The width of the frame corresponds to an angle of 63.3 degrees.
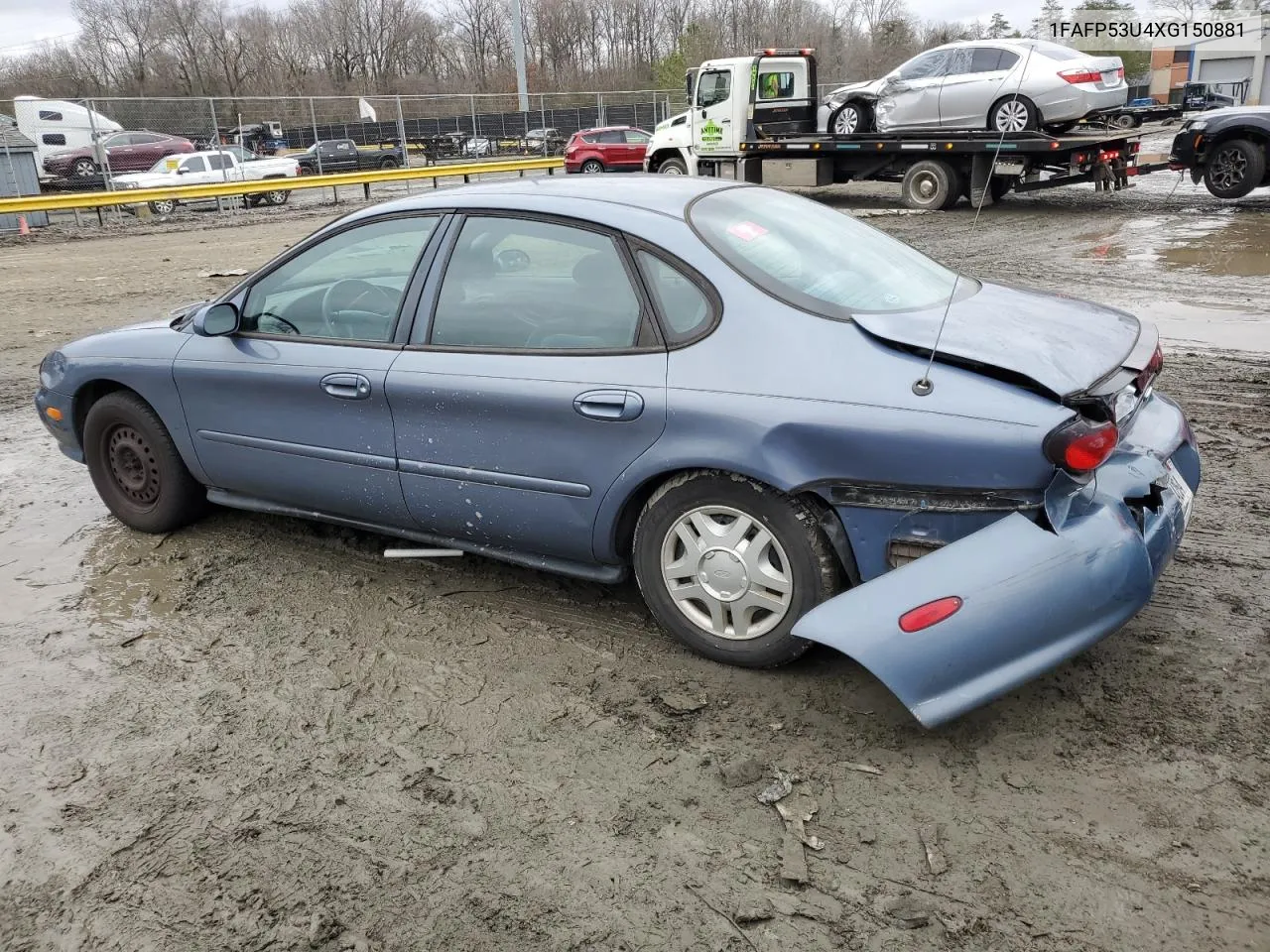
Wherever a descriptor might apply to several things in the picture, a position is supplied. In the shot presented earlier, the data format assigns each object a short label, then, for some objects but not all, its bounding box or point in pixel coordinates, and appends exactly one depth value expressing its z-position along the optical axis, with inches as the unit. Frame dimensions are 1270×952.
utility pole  1678.2
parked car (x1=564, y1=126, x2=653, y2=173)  1100.5
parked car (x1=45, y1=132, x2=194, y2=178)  998.4
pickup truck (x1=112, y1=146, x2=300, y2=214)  930.1
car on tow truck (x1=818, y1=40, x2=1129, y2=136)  615.2
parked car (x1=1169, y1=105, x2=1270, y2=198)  563.8
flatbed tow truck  618.2
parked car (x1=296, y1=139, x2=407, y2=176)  1170.6
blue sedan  110.3
